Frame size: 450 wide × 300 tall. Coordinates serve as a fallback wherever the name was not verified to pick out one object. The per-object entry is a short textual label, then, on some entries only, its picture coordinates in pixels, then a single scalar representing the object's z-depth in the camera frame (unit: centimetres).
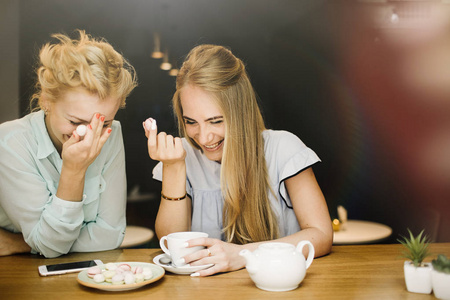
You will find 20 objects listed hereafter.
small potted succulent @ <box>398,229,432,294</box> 126
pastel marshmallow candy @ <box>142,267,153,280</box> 135
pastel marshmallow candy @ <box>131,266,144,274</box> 137
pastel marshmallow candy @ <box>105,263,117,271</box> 139
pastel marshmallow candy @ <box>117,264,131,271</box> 143
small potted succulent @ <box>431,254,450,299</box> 121
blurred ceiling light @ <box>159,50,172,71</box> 238
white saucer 144
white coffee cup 148
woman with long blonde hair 185
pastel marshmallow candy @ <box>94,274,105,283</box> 132
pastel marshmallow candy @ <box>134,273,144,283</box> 132
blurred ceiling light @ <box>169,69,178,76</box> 236
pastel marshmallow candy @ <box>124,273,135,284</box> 131
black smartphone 146
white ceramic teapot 127
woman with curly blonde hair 169
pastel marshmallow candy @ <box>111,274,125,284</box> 131
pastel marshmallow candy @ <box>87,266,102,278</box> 136
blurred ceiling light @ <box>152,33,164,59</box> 240
